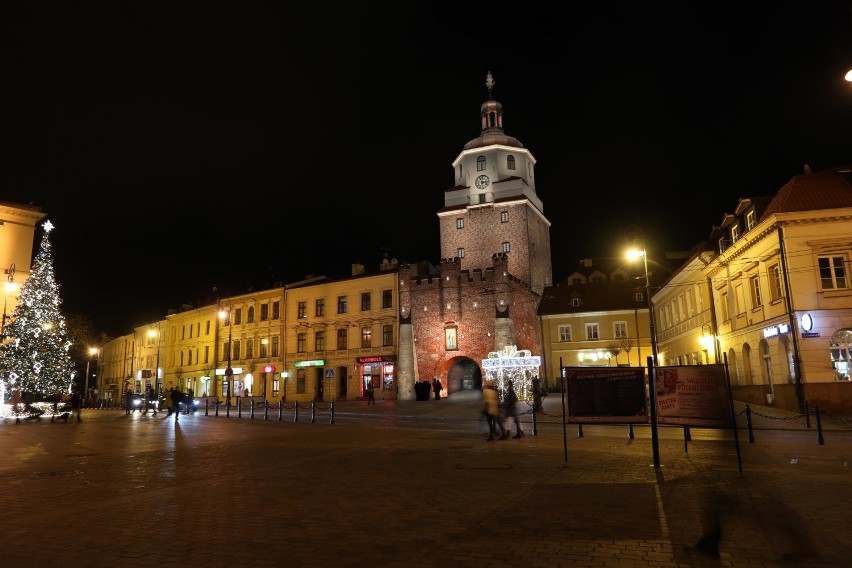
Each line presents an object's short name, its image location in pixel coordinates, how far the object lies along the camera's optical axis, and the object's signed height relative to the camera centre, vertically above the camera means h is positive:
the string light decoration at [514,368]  32.75 +0.71
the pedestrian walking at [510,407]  16.70 -0.75
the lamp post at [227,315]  42.64 +6.26
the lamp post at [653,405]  10.50 -0.50
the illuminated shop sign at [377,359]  44.50 +1.88
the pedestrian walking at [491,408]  16.23 -0.74
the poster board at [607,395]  11.09 -0.32
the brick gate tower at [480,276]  43.59 +8.24
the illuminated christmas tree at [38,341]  32.59 +2.92
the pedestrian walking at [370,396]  37.72 -0.73
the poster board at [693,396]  10.14 -0.36
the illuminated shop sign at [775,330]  24.17 +1.81
